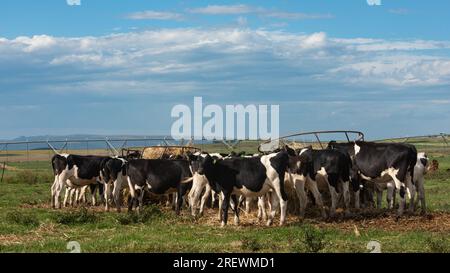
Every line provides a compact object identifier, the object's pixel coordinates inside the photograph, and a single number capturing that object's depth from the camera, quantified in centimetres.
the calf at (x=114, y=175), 2284
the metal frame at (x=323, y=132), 2167
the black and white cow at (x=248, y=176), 1781
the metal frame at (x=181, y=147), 2620
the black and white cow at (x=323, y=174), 1878
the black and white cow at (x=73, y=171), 2409
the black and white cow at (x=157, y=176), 2117
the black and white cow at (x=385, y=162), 1908
